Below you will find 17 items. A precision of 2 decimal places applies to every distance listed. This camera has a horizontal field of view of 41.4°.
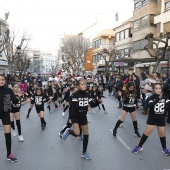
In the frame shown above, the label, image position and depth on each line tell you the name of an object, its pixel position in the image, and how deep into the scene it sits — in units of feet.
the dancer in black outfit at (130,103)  21.86
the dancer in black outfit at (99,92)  33.74
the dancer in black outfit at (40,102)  25.76
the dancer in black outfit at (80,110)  16.39
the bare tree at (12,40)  93.16
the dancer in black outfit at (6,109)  15.76
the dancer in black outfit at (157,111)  16.74
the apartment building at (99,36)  163.53
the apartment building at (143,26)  96.22
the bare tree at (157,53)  51.83
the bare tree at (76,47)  154.81
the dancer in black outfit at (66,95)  34.82
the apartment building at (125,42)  119.96
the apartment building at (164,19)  83.35
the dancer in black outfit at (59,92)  46.11
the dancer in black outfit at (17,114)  21.23
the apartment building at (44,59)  449.06
